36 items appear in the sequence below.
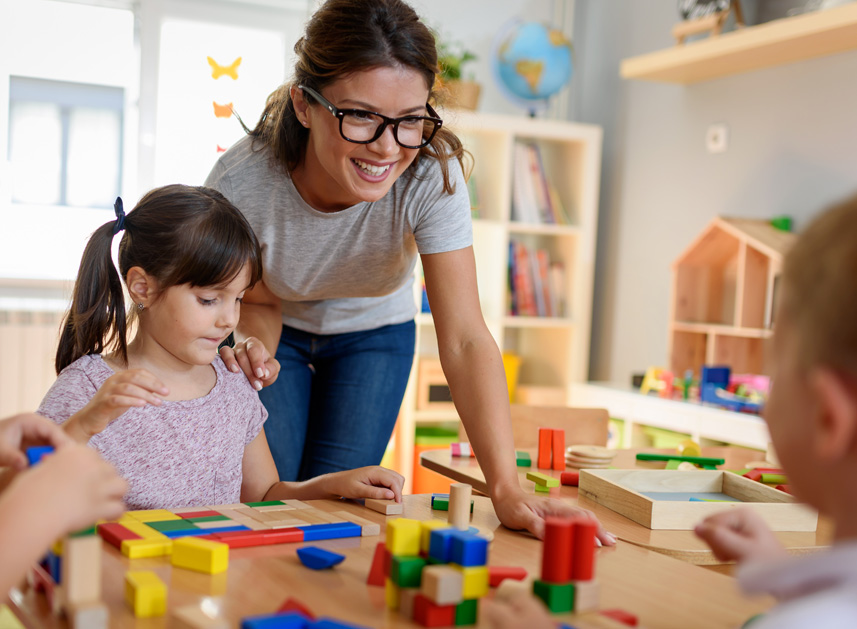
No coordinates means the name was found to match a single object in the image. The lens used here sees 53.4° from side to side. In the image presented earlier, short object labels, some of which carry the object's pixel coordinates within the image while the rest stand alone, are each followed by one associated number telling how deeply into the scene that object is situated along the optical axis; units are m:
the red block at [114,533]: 0.91
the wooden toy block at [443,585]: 0.71
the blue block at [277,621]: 0.66
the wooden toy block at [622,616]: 0.74
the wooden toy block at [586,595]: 0.75
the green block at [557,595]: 0.74
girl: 1.27
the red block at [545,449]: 1.60
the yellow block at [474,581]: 0.72
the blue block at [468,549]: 0.73
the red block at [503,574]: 0.83
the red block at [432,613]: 0.71
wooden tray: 1.16
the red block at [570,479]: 1.46
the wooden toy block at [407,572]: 0.75
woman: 1.34
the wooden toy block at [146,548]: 0.88
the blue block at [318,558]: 0.86
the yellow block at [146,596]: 0.72
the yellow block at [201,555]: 0.83
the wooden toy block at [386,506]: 1.14
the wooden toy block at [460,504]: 1.03
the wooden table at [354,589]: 0.75
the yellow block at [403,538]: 0.76
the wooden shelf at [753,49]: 2.69
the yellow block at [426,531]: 0.77
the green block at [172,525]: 0.95
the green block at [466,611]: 0.72
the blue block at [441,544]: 0.74
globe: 3.62
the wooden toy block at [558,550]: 0.73
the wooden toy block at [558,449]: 1.59
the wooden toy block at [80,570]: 0.68
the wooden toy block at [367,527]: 1.02
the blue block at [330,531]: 0.98
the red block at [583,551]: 0.73
